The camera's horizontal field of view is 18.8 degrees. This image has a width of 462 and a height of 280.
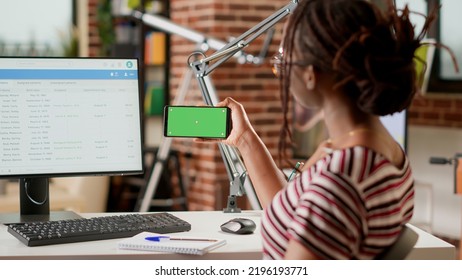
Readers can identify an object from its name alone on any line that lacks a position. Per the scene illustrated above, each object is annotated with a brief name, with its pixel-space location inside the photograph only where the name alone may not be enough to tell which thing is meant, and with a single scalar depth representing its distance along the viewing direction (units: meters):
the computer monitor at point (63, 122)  3.22
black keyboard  2.98
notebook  2.90
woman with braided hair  2.50
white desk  2.89
